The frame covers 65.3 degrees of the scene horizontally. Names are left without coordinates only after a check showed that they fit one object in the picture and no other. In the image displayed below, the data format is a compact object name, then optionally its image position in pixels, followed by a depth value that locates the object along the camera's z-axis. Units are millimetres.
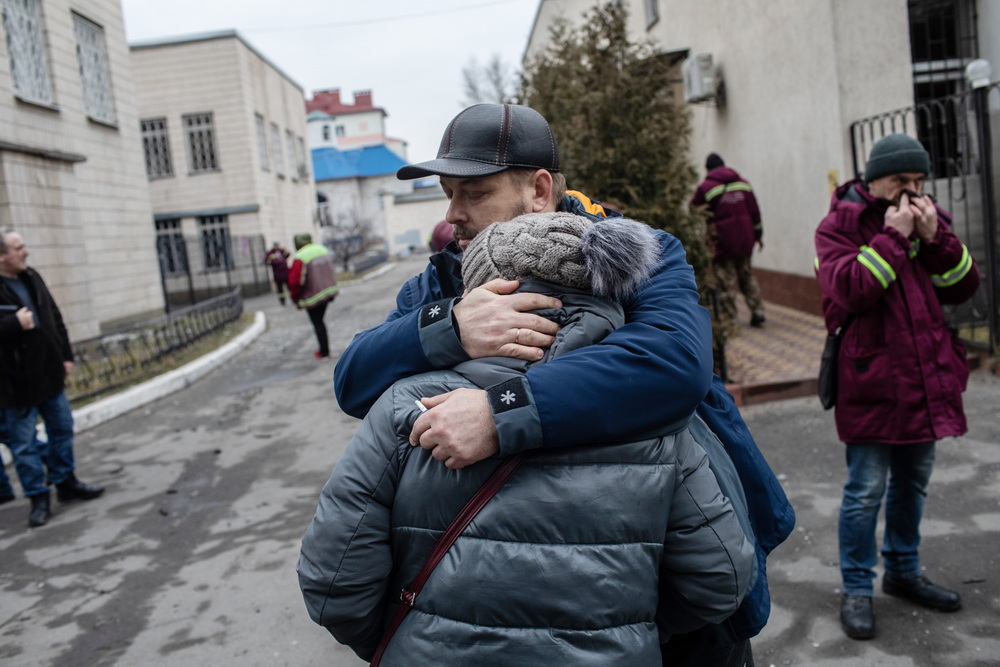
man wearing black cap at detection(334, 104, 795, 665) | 1316
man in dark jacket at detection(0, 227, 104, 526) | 5547
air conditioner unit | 11484
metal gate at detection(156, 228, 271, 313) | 22562
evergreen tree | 6535
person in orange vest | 10977
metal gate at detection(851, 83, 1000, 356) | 6496
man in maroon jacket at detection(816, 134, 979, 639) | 3107
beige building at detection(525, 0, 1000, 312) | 8008
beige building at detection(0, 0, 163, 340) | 11328
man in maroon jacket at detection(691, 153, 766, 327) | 8641
